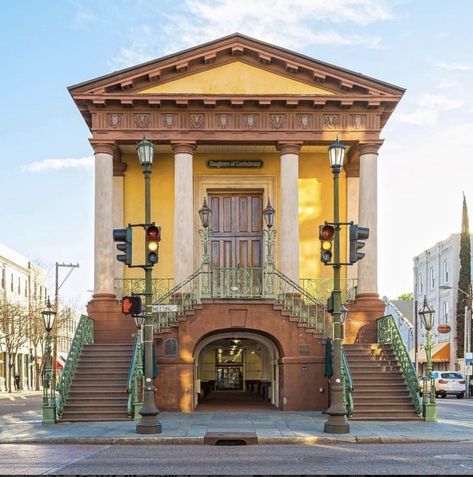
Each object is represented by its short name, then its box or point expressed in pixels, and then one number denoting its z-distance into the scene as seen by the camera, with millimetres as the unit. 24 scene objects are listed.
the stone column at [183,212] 26719
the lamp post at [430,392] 21812
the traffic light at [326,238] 18812
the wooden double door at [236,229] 29547
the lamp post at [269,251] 25875
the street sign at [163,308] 21078
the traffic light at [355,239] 18953
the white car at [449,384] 47688
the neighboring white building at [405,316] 79500
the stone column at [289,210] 26922
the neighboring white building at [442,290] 60406
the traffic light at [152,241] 18422
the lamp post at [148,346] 18672
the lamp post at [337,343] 18719
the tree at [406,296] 128325
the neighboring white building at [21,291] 62625
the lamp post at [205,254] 25702
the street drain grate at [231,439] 17578
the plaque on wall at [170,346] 24672
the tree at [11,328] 57406
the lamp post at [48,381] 21422
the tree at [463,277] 57438
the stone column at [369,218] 27188
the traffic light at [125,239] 18500
